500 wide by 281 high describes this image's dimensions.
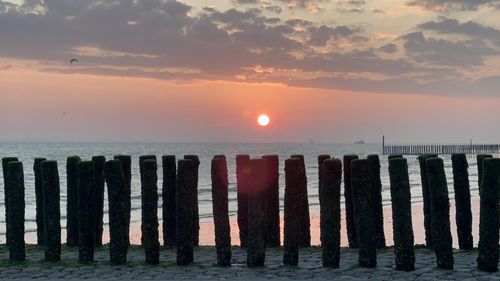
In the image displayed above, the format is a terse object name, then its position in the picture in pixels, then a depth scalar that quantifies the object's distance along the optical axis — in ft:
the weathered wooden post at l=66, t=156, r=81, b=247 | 38.22
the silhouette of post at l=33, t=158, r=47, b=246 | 41.57
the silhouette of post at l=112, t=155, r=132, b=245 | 38.08
